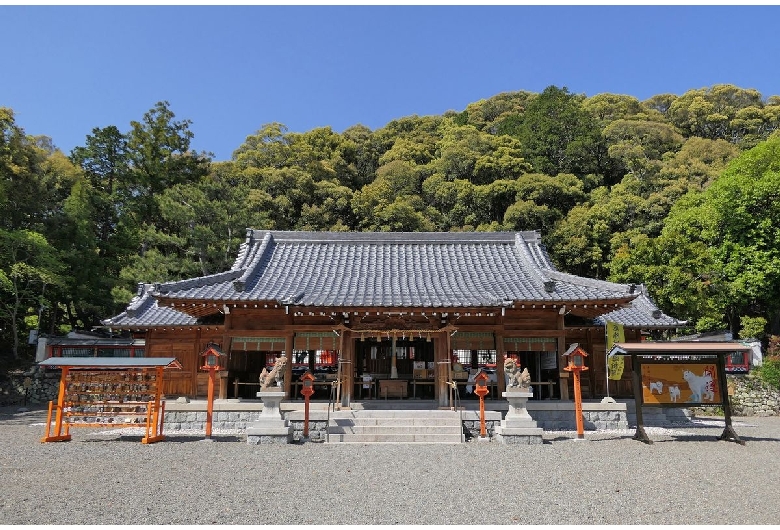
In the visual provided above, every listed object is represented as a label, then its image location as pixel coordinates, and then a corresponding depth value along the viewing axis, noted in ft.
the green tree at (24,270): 73.20
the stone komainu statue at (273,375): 36.63
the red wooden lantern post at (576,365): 39.06
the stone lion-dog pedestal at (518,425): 35.32
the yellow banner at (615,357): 44.98
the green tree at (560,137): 135.03
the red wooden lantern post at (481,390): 38.11
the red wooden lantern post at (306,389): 37.78
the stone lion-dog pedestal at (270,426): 35.14
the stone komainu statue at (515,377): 37.22
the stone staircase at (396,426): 36.81
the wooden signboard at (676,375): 36.99
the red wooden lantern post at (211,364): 37.93
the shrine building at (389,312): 43.04
